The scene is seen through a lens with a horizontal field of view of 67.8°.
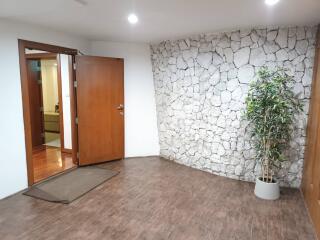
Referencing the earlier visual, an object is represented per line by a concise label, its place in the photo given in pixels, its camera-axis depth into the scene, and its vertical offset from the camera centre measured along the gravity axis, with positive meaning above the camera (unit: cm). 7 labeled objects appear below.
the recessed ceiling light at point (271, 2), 215 +85
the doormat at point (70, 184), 310 -132
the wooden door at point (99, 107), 407 -25
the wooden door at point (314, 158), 244 -73
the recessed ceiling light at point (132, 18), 270 +88
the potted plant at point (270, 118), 293 -29
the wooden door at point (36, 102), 536 -22
